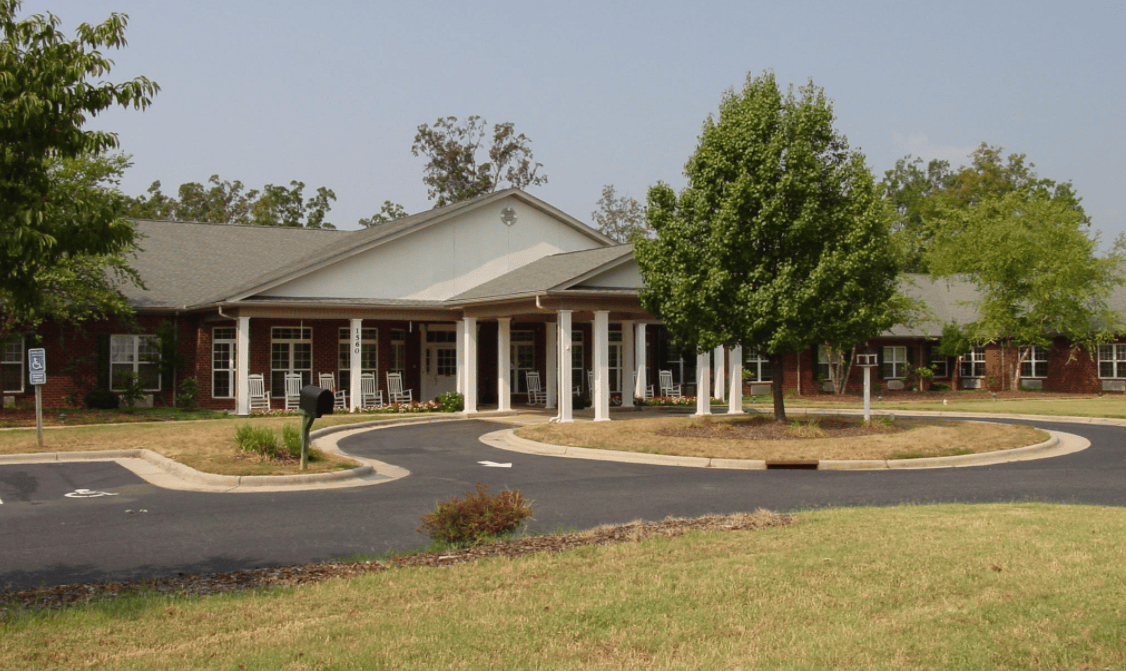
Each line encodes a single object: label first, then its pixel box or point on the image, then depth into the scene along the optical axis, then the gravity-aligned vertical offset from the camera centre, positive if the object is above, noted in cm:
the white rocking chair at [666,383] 3619 -101
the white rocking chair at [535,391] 3447 -121
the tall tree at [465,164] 6694 +1244
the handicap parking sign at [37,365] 1948 -14
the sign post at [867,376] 2277 -53
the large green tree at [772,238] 2048 +233
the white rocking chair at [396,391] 3197 -109
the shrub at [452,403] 2995 -138
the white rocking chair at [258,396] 2931 -114
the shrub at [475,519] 939 -150
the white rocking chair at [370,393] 3075 -111
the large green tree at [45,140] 681 +152
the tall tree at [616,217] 7719 +1029
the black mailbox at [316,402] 1474 -66
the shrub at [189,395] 3005 -111
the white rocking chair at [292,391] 3036 -101
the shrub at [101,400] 2922 -121
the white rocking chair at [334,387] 3036 -92
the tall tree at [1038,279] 4344 +310
